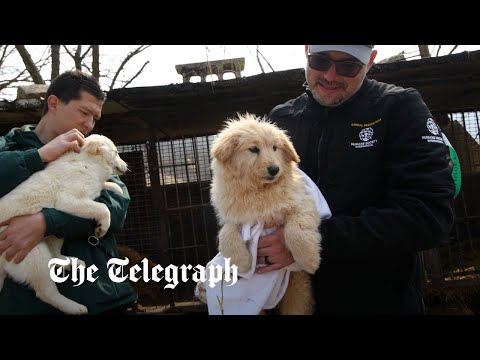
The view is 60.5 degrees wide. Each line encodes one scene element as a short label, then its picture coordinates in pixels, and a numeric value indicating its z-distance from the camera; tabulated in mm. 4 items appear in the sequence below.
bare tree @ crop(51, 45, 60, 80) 12953
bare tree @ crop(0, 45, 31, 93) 13133
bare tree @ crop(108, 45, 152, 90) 12588
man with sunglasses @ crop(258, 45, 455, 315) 2000
